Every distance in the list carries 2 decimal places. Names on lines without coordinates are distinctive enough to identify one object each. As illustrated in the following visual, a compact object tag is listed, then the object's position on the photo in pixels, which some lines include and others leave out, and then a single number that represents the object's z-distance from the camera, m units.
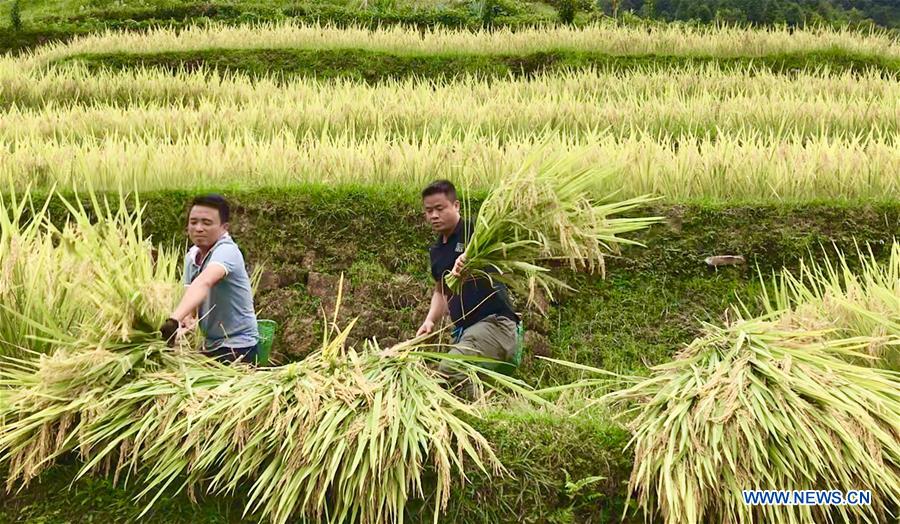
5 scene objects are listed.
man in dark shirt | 3.85
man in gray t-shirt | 3.70
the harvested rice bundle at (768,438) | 2.84
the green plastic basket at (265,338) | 4.12
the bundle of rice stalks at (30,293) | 3.50
